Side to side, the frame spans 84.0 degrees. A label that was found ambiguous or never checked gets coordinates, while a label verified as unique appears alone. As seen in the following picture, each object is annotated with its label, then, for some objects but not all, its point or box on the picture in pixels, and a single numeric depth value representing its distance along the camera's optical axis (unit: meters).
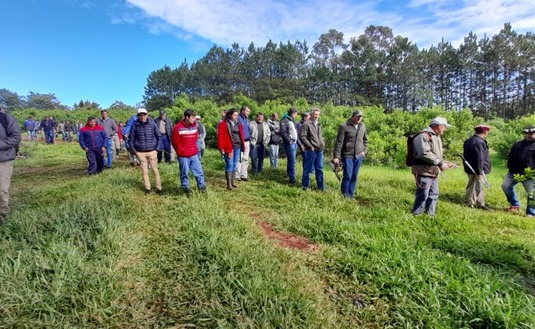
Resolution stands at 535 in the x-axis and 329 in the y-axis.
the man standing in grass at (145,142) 6.39
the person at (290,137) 7.85
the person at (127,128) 9.40
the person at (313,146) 6.86
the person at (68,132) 23.27
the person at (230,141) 6.81
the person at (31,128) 21.75
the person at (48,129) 21.30
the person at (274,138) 9.17
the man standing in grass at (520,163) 5.84
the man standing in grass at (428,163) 5.00
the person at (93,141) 8.54
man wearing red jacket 6.14
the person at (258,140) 8.73
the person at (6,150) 4.82
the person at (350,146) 6.25
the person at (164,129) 10.05
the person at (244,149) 7.87
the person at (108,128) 9.70
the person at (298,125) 7.01
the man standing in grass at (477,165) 6.21
